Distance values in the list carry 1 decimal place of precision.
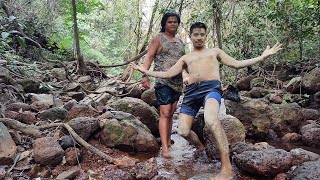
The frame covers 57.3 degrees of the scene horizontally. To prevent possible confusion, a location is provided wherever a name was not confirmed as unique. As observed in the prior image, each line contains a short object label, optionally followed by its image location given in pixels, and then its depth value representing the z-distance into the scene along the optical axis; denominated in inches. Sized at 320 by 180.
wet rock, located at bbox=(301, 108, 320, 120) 229.6
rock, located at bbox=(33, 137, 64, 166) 121.4
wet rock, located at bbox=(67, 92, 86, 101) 265.8
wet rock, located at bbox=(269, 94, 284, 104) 271.1
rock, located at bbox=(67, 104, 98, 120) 167.5
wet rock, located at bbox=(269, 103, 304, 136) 210.7
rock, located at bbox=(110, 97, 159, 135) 188.4
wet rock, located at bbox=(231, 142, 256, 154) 136.9
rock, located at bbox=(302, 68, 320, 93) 273.0
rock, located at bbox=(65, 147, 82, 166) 127.0
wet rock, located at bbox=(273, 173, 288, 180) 109.9
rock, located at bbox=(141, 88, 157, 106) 257.0
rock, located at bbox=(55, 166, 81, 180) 113.8
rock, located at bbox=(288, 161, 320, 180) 97.9
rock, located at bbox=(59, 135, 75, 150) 133.6
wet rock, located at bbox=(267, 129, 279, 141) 198.5
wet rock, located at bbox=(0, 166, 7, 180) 106.8
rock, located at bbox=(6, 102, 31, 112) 181.0
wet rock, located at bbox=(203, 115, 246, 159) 153.7
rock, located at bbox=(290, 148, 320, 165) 127.9
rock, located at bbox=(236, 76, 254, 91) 386.1
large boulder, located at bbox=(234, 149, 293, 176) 112.3
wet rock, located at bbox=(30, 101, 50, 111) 197.2
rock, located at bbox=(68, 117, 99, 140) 144.9
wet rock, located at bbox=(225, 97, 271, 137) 195.8
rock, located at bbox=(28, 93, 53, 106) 215.8
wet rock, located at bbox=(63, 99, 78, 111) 195.4
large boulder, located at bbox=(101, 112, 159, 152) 149.9
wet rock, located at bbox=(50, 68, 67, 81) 306.2
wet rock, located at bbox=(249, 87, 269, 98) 314.7
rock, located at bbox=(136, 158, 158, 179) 114.9
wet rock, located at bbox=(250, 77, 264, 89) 363.3
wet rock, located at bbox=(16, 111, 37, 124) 161.9
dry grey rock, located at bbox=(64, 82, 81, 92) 274.4
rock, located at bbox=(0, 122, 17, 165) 119.6
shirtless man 127.3
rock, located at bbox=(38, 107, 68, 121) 172.7
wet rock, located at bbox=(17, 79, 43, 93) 240.1
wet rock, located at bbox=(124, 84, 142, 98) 277.6
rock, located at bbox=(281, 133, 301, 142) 192.1
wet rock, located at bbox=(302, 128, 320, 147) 179.5
